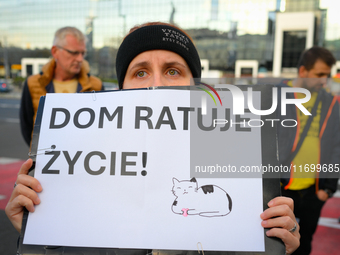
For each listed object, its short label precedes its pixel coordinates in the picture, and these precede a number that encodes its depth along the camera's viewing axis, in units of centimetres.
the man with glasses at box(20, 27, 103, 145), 300
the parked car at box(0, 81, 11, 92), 2895
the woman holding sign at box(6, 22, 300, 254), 151
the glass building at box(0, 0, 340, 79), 3666
